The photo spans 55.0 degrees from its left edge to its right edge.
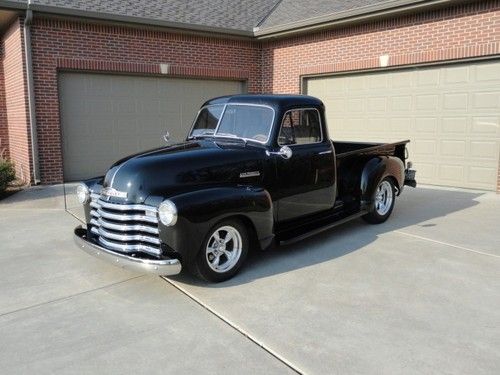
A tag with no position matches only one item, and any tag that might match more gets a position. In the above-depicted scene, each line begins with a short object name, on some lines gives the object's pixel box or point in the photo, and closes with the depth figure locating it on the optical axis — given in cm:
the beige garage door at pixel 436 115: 909
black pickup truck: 425
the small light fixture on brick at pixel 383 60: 1032
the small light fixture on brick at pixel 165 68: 1148
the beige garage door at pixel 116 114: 1072
